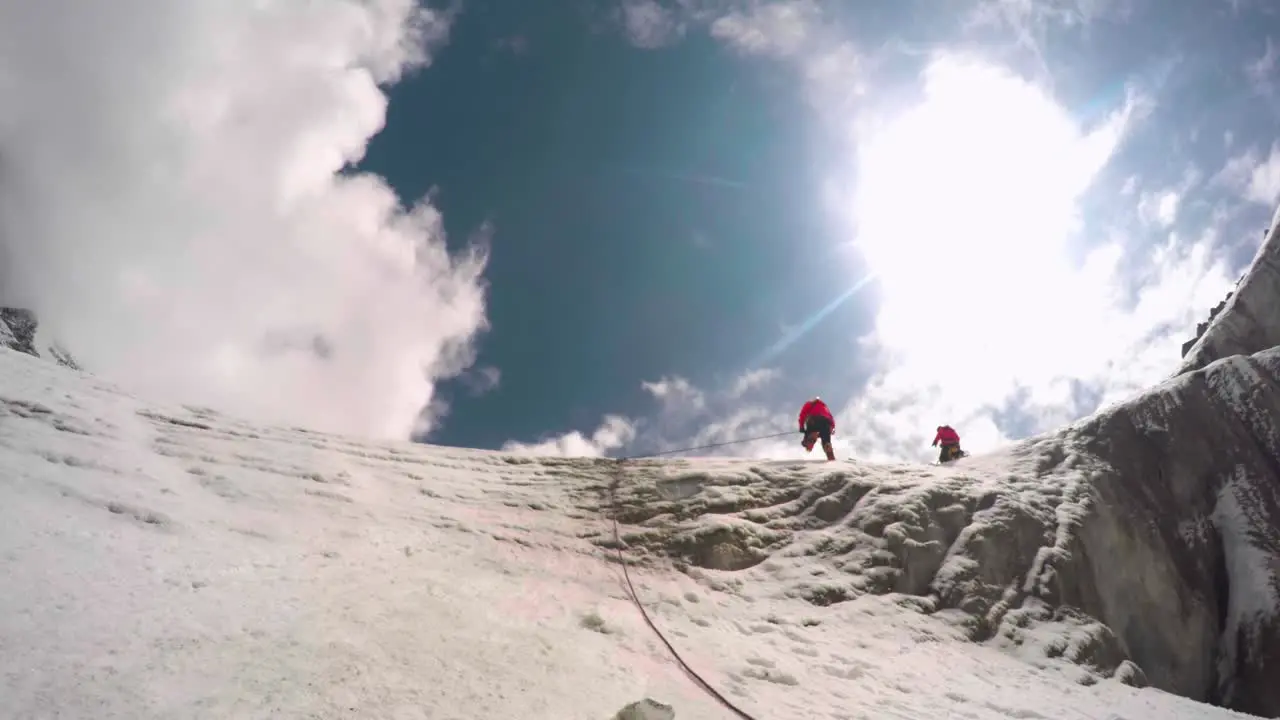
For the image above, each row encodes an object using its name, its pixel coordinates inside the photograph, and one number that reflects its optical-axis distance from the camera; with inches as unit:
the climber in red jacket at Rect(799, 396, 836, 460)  816.3
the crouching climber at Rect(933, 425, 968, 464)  927.7
